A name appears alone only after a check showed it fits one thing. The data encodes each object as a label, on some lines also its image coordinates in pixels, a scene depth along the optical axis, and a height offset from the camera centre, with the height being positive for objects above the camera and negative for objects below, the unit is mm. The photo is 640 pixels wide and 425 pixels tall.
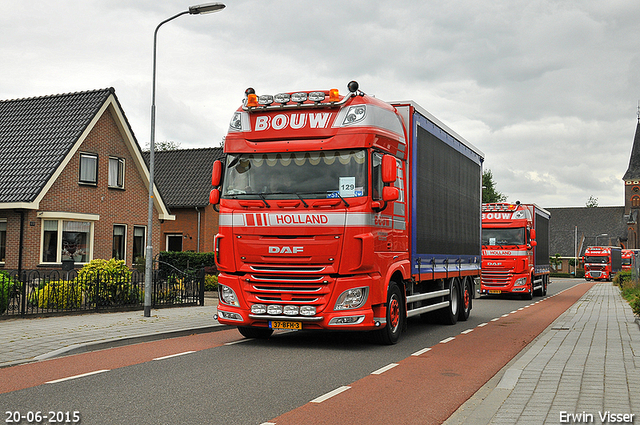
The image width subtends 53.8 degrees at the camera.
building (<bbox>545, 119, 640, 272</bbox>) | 102312 +4653
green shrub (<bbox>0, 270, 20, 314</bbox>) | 12867 -914
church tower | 102062 +9353
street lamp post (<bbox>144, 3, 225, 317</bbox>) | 14258 +1371
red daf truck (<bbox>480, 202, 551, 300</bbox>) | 24766 +68
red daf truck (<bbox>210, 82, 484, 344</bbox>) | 9547 +527
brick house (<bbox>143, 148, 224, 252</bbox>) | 36688 +2587
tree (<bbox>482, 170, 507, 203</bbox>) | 86750 +8395
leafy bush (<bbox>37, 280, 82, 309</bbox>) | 14062 -1103
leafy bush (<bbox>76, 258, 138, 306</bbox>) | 14945 -893
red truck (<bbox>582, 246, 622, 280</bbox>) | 67250 -1229
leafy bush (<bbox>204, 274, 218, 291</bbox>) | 24484 -1374
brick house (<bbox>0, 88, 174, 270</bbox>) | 21578 +2344
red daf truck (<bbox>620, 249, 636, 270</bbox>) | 72875 -730
